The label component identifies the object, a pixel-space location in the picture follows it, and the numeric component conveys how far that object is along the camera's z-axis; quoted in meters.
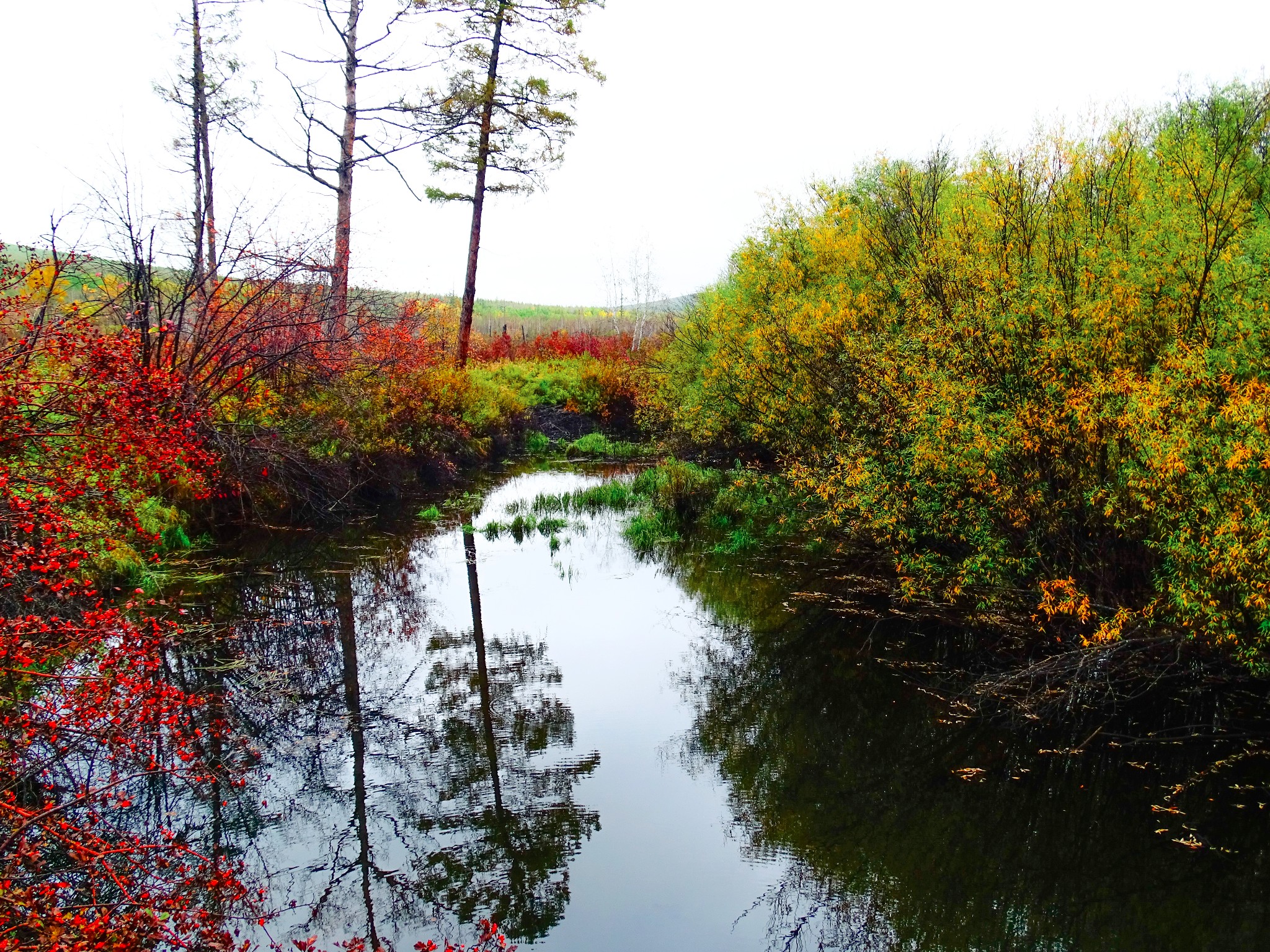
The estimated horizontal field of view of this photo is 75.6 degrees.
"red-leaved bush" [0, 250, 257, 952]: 3.54
